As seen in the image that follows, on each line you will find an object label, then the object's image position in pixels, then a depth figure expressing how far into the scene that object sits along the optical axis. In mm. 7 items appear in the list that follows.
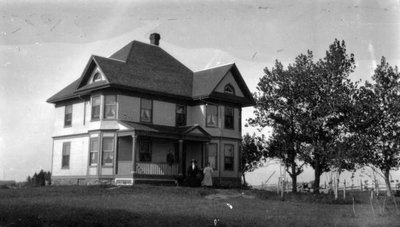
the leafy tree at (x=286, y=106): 30844
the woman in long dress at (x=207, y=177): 27558
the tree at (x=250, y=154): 34750
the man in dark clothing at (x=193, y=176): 28047
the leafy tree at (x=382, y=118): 30438
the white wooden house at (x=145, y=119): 28703
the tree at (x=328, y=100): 29797
